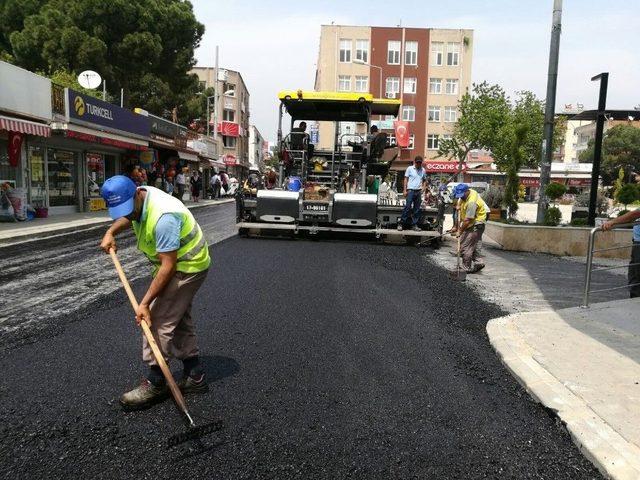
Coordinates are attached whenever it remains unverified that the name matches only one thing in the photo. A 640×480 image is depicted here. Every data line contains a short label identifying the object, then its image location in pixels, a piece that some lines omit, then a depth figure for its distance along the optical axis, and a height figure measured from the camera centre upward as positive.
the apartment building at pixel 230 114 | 64.38 +6.88
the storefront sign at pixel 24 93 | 14.65 +1.96
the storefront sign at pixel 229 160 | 60.58 +1.11
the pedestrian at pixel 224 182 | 39.88 -0.86
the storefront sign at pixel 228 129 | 63.86 +4.76
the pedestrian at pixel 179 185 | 26.89 -0.80
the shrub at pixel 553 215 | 13.30 -0.86
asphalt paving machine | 11.69 -0.22
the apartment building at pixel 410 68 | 52.84 +10.15
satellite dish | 21.28 +3.27
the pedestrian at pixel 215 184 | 35.75 -0.92
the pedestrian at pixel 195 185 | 30.22 -0.87
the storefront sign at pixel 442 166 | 53.81 +0.99
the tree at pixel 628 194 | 15.72 -0.34
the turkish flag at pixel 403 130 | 44.06 +3.61
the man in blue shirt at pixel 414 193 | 11.59 -0.36
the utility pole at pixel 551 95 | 11.52 +1.75
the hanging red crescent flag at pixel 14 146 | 15.38 +0.47
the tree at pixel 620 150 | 64.00 +3.71
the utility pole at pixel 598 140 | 12.16 +0.90
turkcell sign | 17.98 +1.83
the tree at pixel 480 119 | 35.34 +3.72
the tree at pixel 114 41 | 28.05 +6.57
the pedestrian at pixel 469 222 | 8.73 -0.71
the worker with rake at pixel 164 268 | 3.25 -0.61
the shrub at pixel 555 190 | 16.28 -0.29
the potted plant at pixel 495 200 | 18.28 -0.75
